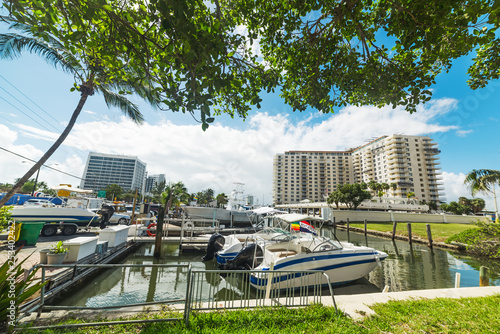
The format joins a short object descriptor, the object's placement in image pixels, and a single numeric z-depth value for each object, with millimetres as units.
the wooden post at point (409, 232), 20080
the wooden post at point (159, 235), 12672
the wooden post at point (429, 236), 18544
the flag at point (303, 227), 16558
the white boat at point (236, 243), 9852
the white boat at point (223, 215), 29377
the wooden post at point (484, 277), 7762
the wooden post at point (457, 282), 7383
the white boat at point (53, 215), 12008
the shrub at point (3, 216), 5715
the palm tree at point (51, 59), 7065
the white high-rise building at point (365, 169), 78750
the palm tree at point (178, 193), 33562
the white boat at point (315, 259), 7801
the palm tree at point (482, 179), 16531
